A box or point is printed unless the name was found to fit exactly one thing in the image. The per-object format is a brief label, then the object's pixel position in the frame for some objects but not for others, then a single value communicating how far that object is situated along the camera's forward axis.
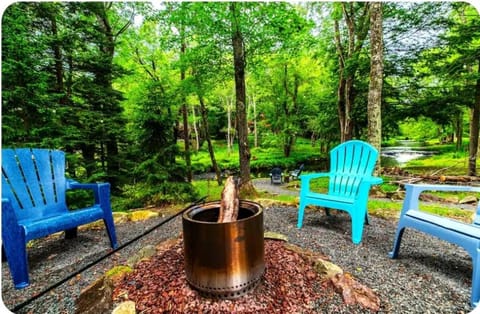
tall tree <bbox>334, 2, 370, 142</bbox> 5.49
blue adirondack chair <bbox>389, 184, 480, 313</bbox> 1.23
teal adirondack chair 2.03
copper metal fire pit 1.19
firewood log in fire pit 1.41
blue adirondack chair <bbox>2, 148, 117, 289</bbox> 1.46
